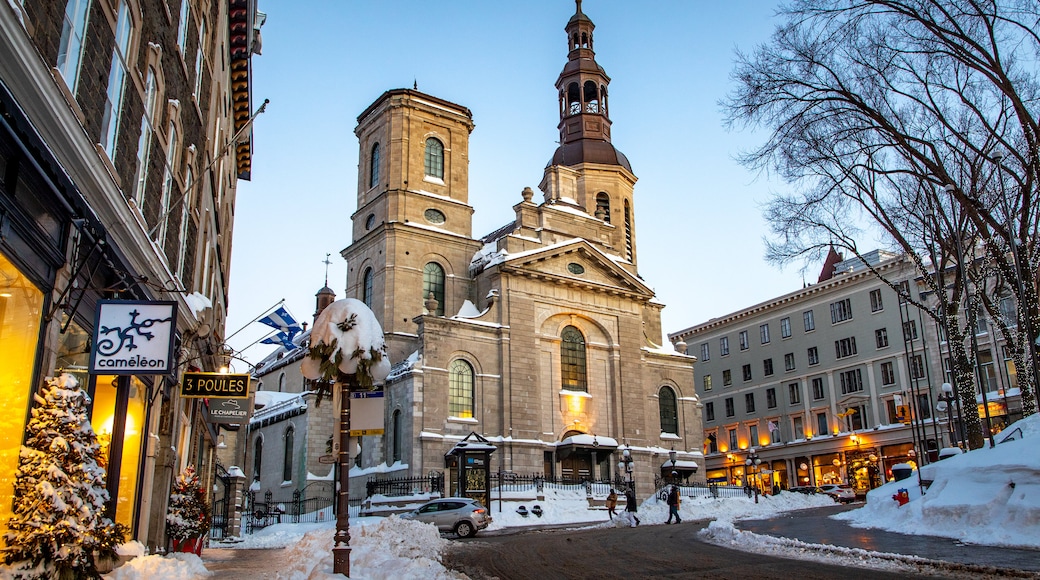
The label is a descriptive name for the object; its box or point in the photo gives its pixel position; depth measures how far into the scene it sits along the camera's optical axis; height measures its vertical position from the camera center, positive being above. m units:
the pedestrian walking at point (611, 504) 31.00 -0.79
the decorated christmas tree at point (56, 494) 8.17 +0.01
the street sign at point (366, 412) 12.45 +1.11
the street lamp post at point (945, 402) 32.09 +2.87
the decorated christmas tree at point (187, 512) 16.95 -0.41
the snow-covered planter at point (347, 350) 12.43 +2.03
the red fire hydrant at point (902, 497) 22.68 -0.59
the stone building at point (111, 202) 8.11 +3.59
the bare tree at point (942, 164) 19.97 +8.71
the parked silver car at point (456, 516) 25.81 -0.91
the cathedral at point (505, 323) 41.31 +8.57
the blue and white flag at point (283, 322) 19.77 +3.89
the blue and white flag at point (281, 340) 20.33 +3.62
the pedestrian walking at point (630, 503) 28.83 -0.72
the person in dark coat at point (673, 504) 28.66 -0.78
